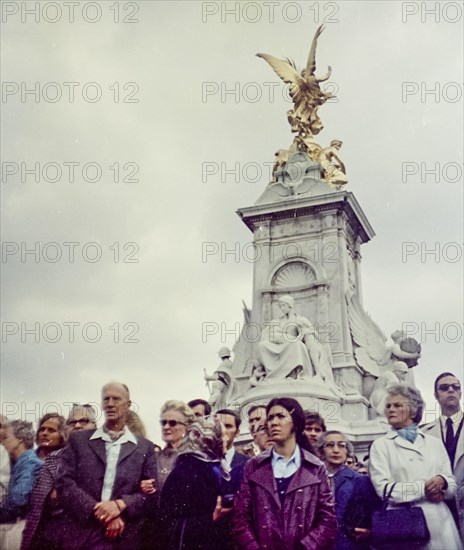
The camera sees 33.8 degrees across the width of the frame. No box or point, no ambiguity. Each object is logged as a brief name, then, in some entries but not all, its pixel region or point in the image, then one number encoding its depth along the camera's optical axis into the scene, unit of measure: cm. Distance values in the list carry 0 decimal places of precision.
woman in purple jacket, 486
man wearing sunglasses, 598
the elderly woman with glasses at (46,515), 517
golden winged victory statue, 1777
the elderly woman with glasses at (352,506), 541
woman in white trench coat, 527
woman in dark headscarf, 495
